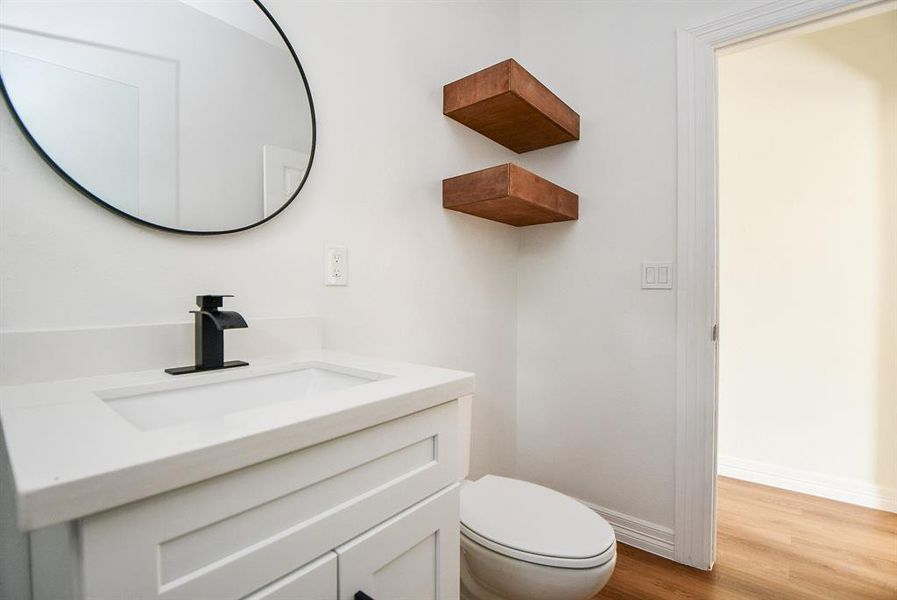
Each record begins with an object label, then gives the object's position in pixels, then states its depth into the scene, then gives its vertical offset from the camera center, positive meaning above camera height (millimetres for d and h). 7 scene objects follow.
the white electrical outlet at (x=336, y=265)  1262 +105
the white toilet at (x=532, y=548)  1042 -599
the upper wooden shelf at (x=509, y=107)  1493 +701
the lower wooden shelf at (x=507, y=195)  1448 +372
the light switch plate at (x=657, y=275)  1696 +101
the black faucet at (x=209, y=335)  885 -69
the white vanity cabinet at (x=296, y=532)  422 -278
